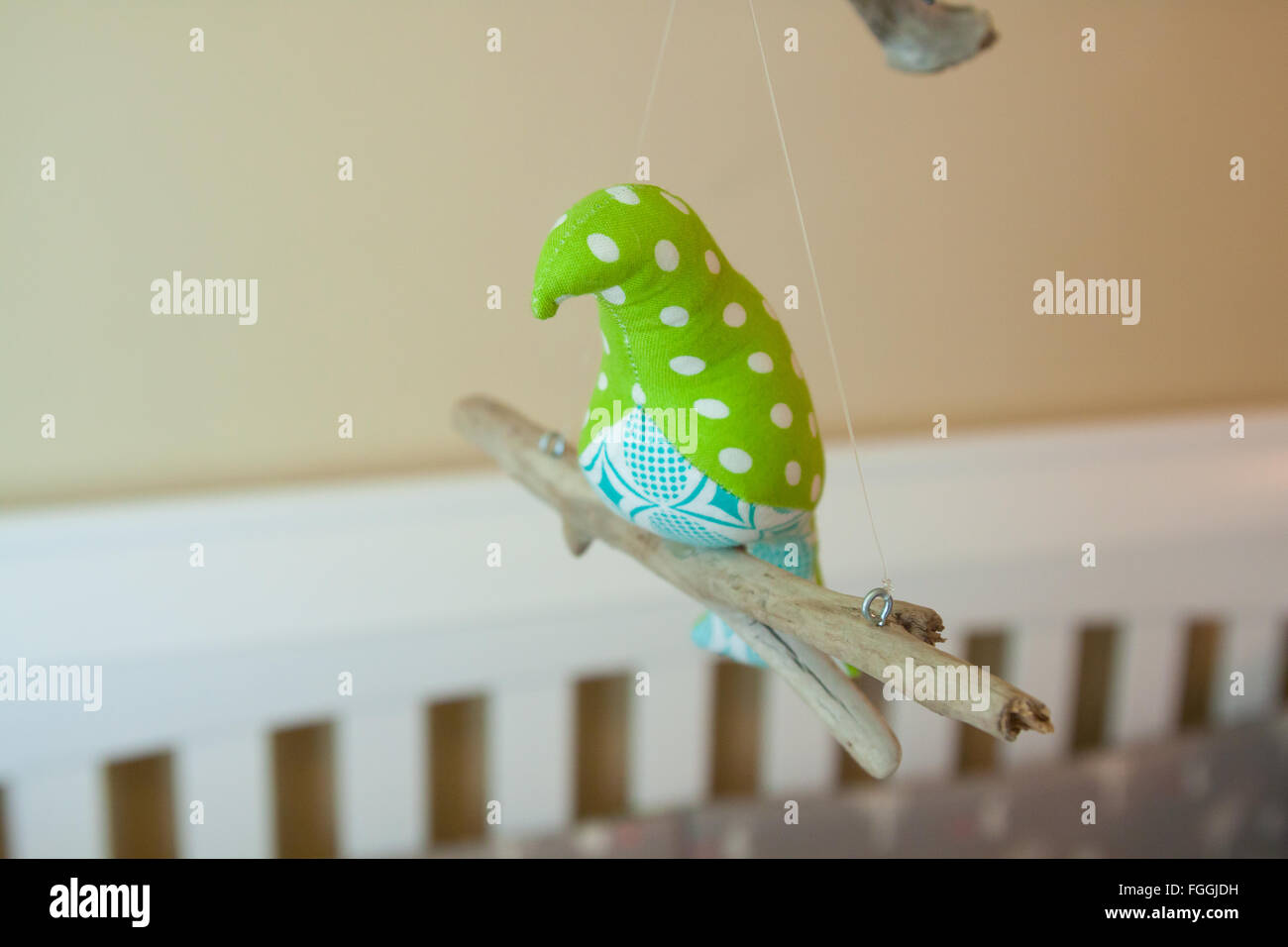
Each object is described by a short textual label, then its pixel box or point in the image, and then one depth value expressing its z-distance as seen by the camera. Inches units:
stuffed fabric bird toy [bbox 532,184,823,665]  17.4
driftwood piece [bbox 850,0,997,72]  22.8
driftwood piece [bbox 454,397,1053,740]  14.8
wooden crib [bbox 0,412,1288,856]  35.9
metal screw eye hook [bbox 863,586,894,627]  16.3
